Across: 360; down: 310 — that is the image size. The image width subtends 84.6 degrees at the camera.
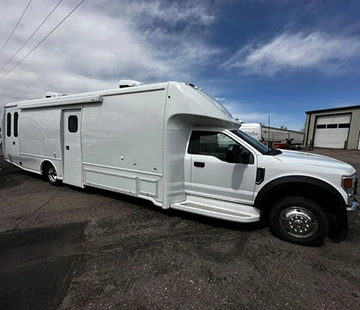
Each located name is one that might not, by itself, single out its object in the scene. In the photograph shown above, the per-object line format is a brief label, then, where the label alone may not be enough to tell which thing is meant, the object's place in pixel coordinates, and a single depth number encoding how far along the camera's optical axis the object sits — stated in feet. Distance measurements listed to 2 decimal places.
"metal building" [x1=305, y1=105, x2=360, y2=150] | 75.66
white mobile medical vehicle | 10.32
